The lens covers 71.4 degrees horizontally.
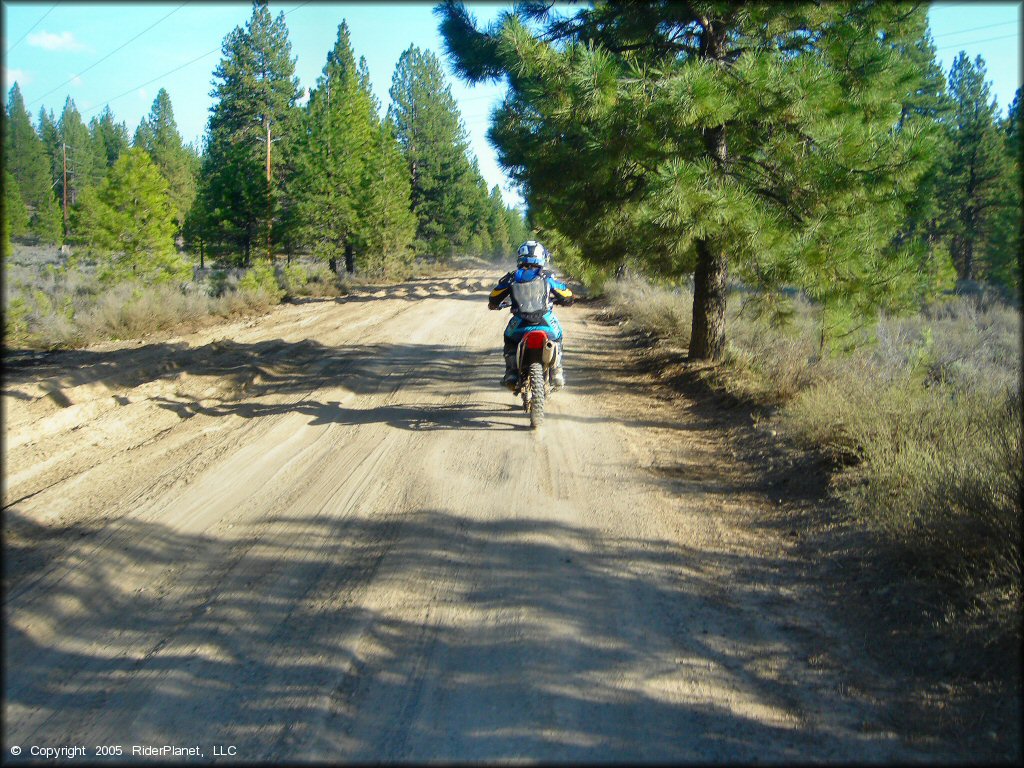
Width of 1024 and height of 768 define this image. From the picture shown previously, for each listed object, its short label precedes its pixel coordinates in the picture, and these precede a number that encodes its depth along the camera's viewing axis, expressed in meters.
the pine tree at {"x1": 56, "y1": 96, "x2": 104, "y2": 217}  64.38
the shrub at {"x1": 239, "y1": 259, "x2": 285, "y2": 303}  23.76
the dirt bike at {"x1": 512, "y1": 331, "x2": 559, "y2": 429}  8.55
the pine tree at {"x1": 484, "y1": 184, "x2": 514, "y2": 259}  102.69
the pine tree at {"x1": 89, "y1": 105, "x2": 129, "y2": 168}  70.94
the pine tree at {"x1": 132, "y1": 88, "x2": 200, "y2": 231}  57.75
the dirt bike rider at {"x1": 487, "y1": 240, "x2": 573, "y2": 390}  8.89
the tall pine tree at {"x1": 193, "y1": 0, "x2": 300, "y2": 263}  33.62
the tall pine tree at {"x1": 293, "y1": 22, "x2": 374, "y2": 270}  30.88
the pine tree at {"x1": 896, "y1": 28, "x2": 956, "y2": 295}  8.74
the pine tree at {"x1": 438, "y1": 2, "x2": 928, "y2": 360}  8.36
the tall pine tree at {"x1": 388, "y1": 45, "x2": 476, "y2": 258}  50.75
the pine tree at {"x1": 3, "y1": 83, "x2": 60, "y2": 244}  48.81
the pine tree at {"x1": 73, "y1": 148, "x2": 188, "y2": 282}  20.50
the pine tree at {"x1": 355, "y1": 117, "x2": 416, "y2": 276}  34.50
